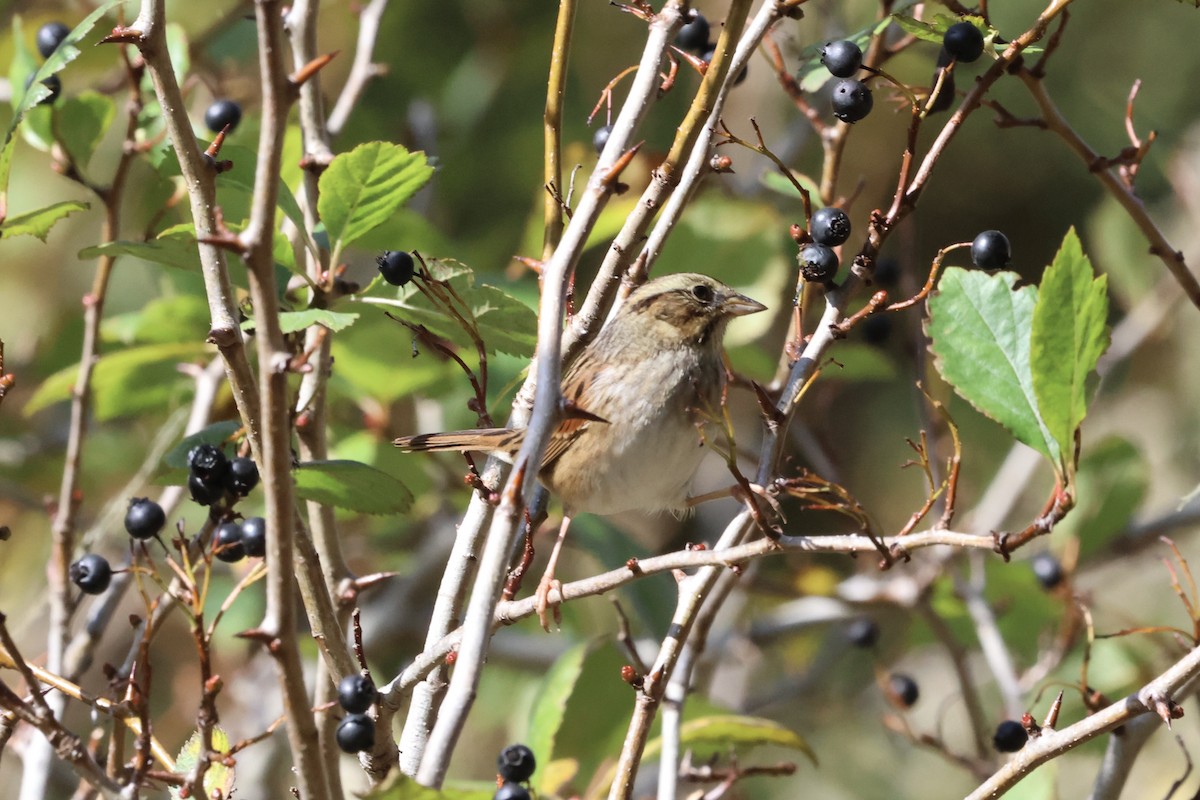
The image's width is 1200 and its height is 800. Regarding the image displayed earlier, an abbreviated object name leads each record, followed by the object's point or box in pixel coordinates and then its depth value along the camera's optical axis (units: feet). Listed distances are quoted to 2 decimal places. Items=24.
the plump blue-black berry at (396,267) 15.03
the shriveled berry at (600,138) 18.28
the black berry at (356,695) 12.10
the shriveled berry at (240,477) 14.70
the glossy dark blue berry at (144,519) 15.75
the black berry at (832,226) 14.03
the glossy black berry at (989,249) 15.20
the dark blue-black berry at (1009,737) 19.38
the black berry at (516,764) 14.80
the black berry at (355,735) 11.66
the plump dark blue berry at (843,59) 14.35
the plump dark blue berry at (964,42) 13.91
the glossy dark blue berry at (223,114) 19.84
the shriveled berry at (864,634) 29.58
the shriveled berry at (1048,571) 26.16
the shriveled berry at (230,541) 15.05
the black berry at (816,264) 13.67
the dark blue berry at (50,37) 20.83
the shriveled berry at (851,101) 14.57
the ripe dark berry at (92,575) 15.76
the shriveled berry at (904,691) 25.12
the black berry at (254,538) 15.38
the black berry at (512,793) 13.08
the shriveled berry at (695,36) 20.63
